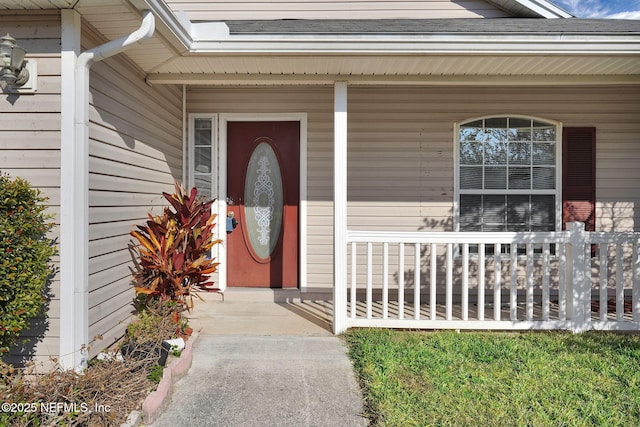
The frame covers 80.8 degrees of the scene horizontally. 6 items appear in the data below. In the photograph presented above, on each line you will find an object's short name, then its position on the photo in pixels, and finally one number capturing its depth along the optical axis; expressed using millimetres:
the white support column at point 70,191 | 2502
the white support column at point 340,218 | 3510
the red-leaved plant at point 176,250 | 3170
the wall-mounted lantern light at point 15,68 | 2373
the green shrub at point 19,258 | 2143
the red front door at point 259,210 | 4660
